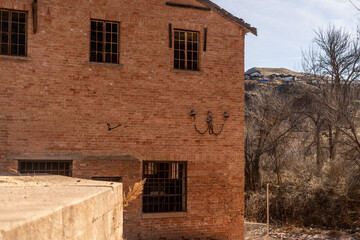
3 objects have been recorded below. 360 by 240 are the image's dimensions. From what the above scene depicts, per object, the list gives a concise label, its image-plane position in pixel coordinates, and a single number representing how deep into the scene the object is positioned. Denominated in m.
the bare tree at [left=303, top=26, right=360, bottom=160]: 23.86
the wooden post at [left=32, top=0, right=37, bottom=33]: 10.05
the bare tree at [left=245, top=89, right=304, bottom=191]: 21.58
